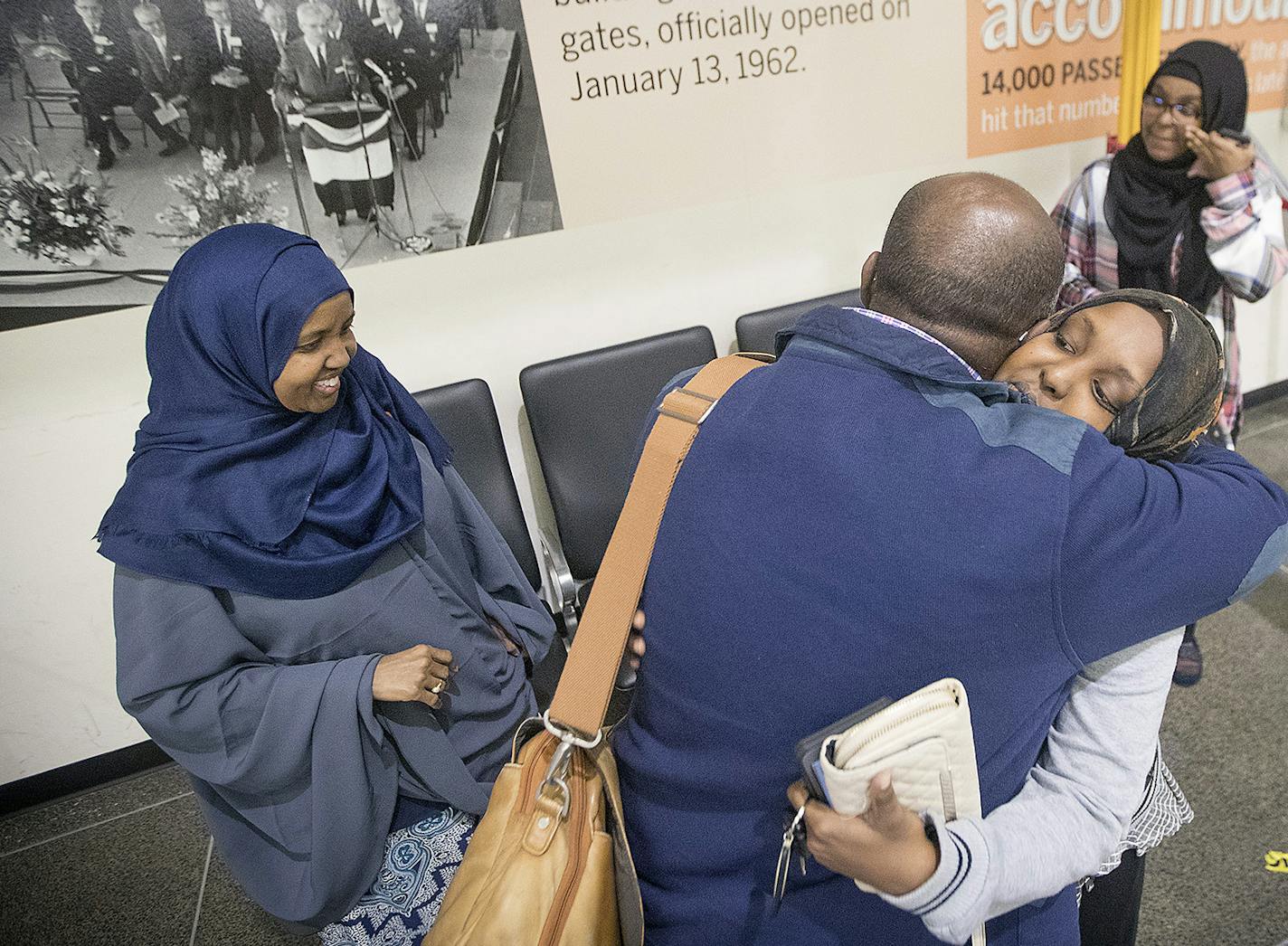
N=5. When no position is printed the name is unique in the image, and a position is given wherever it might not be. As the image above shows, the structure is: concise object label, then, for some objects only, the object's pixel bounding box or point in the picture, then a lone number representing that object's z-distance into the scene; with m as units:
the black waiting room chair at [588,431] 2.28
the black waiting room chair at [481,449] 2.18
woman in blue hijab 1.10
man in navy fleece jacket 0.61
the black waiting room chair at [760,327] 2.51
